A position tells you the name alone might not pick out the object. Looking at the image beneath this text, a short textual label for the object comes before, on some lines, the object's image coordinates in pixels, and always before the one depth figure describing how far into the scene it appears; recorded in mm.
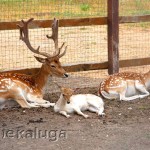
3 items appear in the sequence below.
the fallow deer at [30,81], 9923
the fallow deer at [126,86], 10689
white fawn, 9376
